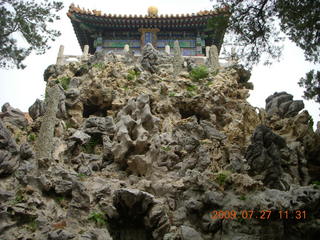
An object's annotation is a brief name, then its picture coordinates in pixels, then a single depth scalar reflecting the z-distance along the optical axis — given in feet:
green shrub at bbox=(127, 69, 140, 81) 57.82
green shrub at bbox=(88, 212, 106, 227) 32.22
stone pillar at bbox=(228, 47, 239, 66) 36.06
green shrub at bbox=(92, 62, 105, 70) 59.93
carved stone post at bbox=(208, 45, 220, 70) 66.59
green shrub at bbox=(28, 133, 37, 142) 45.18
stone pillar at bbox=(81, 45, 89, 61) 68.14
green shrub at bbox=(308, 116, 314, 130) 46.66
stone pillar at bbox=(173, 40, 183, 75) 63.24
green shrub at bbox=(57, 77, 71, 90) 57.42
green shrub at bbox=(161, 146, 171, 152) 43.07
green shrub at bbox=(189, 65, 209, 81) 61.00
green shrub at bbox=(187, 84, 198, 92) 57.00
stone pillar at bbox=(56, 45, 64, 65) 68.12
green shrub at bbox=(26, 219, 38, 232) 29.01
